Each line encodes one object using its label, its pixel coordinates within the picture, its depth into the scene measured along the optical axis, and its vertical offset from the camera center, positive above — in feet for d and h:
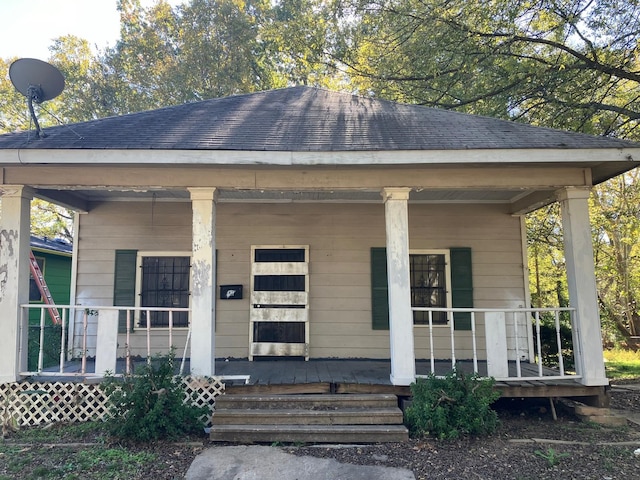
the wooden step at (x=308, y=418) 13.41 -3.82
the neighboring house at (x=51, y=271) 34.31 +3.10
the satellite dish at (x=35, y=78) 14.89 +8.36
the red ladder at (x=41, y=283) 27.96 +1.50
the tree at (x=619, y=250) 39.63 +5.06
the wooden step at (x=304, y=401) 14.06 -3.45
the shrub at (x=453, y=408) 12.90 -3.45
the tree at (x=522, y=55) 24.29 +15.88
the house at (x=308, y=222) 14.42 +3.72
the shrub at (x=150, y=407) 12.63 -3.24
